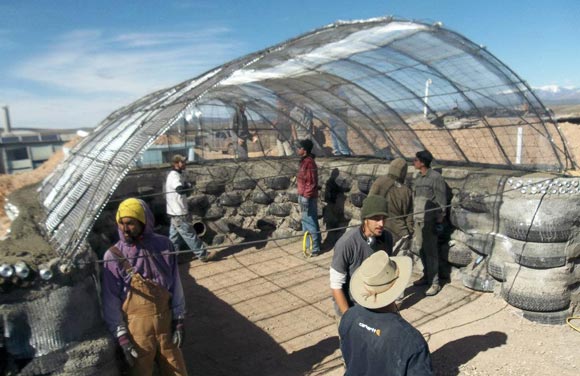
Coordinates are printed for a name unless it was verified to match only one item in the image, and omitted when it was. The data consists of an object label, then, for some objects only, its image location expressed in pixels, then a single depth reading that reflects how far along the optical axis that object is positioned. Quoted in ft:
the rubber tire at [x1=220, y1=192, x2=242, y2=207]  28.43
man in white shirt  23.08
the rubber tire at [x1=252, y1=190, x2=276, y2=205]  29.09
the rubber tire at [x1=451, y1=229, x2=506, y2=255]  17.15
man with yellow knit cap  9.24
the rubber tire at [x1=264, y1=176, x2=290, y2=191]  29.40
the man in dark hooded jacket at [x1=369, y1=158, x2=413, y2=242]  16.69
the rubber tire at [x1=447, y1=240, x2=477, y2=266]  18.07
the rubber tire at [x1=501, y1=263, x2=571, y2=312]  15.19
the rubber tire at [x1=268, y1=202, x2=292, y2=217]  29.01
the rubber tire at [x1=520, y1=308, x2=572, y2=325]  15.19
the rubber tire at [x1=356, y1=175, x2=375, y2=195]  24.36
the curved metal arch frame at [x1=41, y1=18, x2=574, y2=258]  10.83
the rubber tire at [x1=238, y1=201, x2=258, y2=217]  29.09
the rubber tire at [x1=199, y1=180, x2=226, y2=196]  28.02
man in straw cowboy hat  6.57
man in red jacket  23.67
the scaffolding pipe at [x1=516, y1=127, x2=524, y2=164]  21.07
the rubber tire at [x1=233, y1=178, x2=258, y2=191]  29.07
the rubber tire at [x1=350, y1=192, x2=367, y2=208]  24.76
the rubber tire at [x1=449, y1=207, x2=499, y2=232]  17.24
